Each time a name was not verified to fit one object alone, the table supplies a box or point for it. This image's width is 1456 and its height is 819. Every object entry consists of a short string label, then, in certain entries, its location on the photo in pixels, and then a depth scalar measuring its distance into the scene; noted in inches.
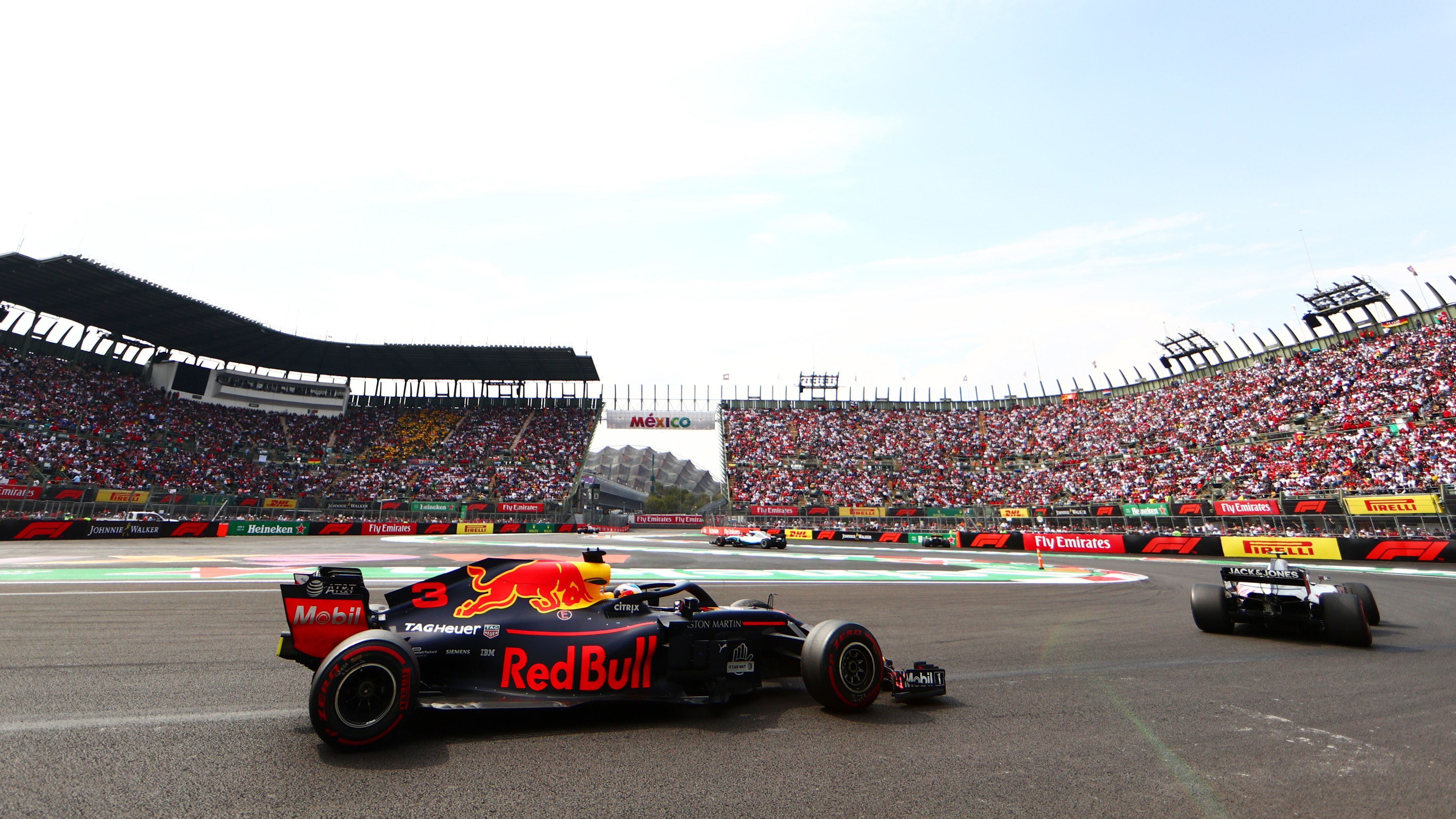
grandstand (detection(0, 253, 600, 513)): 1519.4
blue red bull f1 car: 173.2
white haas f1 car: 331.3
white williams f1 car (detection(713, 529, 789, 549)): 1238.3
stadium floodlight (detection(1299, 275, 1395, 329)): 1772.9
